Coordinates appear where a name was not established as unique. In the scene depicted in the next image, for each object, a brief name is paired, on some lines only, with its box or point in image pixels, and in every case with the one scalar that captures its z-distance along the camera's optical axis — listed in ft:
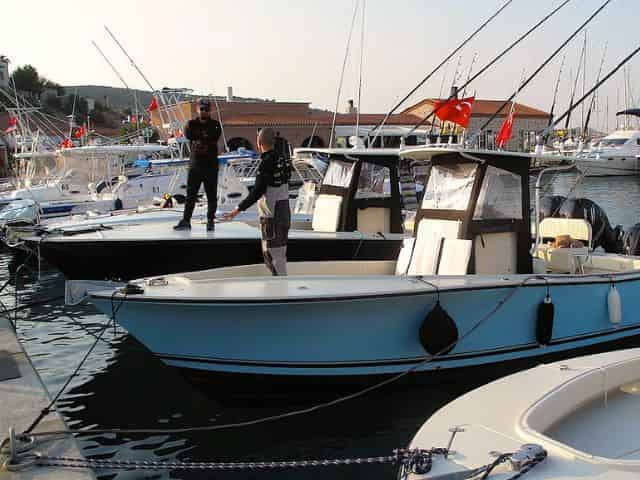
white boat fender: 23.85
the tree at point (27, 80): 241.55
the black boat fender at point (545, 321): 22.57
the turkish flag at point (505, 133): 27.87
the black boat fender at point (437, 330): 20.85
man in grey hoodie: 23.71
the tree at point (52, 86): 262.67
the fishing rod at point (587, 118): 31.12
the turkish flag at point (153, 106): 73.36
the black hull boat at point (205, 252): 31.83
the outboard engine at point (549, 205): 34.96
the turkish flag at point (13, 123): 89.14
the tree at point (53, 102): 240.63
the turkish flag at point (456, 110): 28.07
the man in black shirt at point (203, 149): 30.42
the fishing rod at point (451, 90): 28.26
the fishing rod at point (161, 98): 63.49
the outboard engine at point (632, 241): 31.09
